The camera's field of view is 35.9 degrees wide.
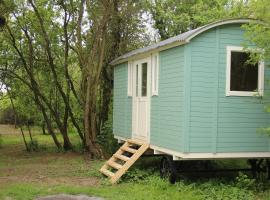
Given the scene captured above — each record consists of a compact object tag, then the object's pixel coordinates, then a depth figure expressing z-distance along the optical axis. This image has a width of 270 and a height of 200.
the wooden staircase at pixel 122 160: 9.96
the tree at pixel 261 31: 7.67
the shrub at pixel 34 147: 17.49
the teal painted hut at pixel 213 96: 8.73
